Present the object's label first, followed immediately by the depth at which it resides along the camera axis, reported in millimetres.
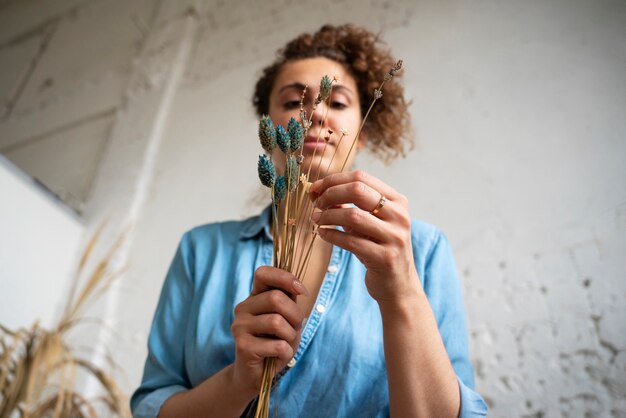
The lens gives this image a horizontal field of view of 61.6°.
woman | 606
